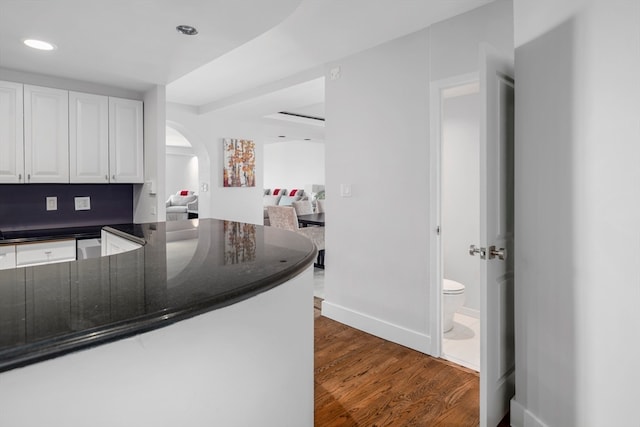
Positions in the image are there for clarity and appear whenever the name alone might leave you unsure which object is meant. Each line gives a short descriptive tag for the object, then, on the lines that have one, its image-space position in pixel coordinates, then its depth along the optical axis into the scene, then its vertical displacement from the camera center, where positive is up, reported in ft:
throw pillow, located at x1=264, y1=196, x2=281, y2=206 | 33.33 +1.04
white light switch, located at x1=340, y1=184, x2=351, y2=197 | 11.13 +0.63
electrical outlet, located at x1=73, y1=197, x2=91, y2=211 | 11.59 +0.27
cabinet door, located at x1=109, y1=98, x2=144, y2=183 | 11.30 +2.11
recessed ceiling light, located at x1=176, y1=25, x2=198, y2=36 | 7.17 +3.41
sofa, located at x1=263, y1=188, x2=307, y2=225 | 32.71 +1.35
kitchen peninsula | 2.29 -0.95
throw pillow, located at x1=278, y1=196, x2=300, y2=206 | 32.39 +1.05
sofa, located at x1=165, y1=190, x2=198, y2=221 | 31.30 +0.52
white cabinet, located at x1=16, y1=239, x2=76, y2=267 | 9.31 -1.00
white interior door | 5.94 -0.38
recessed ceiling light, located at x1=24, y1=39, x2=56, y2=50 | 7.89 +3.49
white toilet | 10.11 -2.32
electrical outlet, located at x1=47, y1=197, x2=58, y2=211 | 11.13 +0.25
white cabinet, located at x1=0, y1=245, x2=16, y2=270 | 9.01 -1.03
